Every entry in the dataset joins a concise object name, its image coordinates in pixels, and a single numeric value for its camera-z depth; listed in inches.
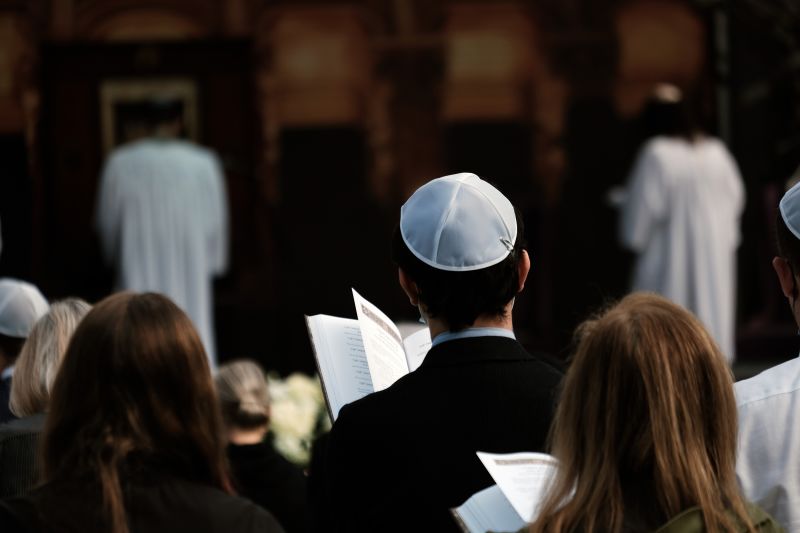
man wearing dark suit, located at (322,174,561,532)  215.2
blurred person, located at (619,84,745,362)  842.2
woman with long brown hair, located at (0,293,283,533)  198.4
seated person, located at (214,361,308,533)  365.1
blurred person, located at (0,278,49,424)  346.6
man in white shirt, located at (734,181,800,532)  214.1
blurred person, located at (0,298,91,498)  272.7
